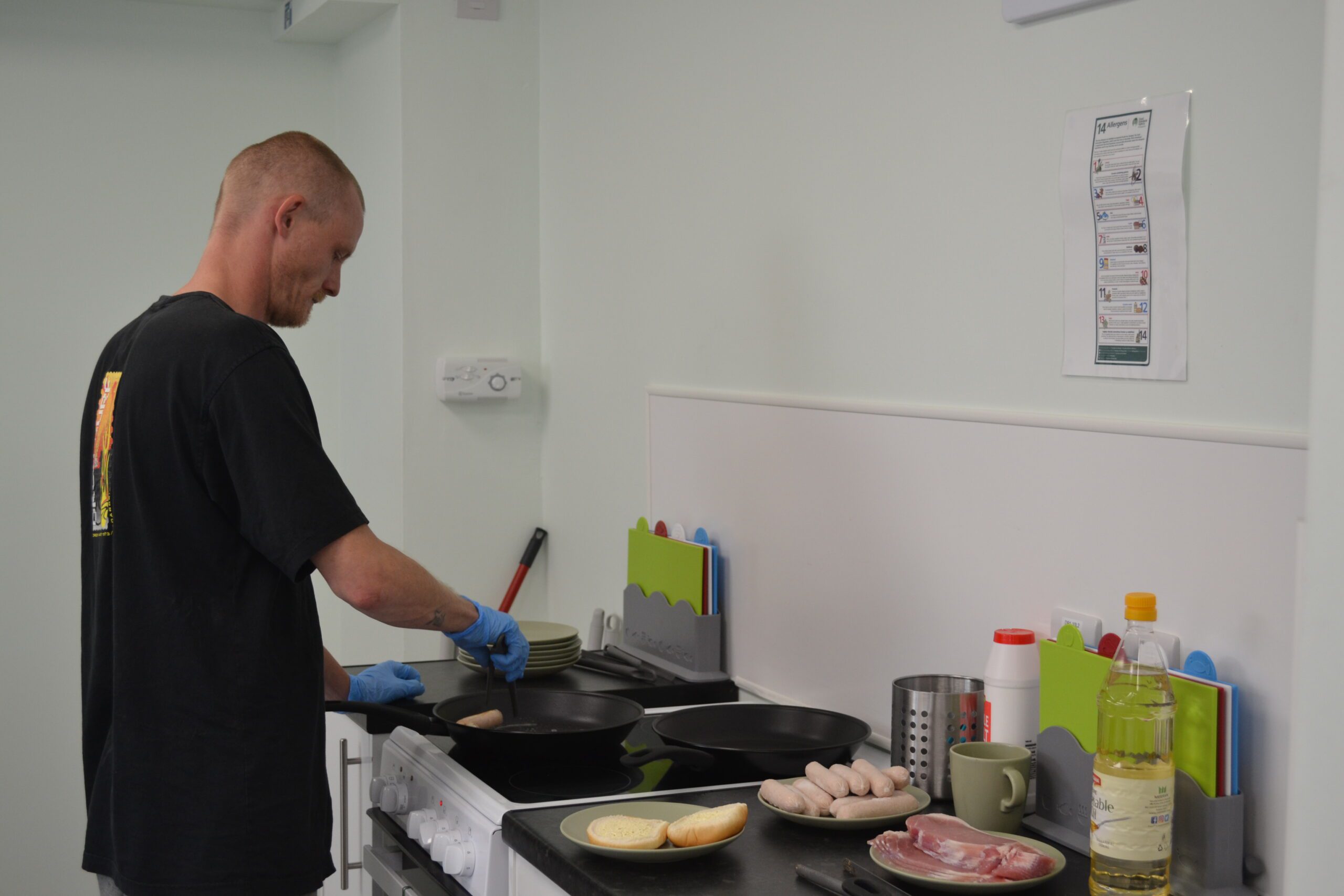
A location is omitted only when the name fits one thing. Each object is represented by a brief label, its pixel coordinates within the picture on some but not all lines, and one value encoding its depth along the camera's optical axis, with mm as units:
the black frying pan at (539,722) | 1652
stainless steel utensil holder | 1492
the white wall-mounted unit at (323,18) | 2635
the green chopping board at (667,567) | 2148
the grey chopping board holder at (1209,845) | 1204
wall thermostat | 2668
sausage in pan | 1708
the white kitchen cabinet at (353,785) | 2025
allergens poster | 1304
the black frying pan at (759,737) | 1562
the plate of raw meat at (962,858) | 1195
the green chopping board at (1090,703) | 1226
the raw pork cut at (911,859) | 1201
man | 1422
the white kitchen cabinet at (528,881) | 1365
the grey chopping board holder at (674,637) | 2125
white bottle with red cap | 1448
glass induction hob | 1584
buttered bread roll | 1292
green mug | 1363
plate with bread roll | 1276
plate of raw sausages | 1360
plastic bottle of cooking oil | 1171
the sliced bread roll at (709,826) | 1288
